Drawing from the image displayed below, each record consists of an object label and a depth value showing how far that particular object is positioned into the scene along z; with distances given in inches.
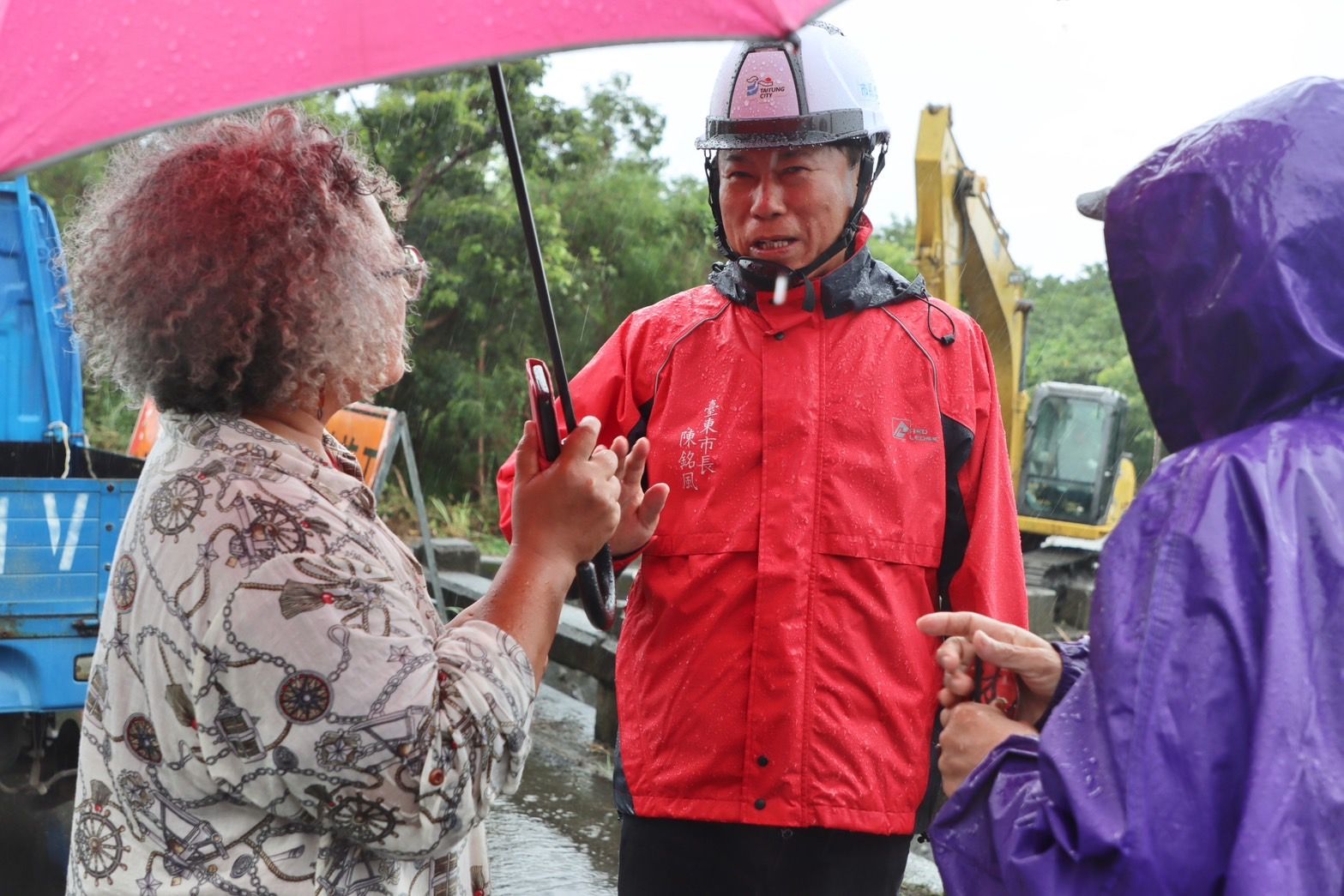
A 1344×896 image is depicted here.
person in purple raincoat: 52.6
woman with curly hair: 63.7
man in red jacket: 100.0
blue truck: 187.2
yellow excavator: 398.3
